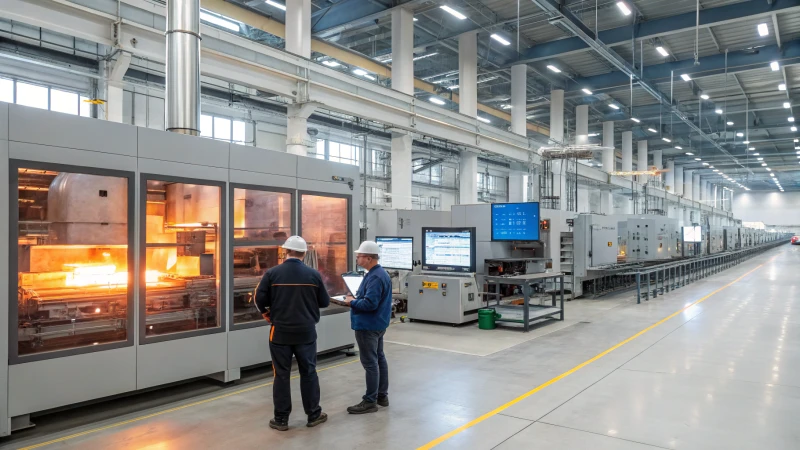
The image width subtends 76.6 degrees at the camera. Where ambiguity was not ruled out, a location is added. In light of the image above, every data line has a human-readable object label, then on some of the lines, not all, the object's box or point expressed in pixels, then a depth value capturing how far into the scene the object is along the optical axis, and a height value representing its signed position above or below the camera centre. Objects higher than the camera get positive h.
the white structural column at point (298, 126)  10.01 +2.21
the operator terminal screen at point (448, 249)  9.45 -0.25
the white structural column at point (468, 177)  15.87 +1.86
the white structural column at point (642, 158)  28.80 +4.43
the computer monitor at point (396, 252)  10.56 -0.33
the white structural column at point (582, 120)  21.33 +4.94
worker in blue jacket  4.72 -0.77
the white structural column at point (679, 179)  37.03 +4.18
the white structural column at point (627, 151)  26.11 +4.46
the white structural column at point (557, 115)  19.12 +4.64
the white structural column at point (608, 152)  23.66 +3.99
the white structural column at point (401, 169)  13.06 +1.77
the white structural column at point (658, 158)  32.34 +4.96
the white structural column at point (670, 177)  35.00 +4.07
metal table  8.89 -1.44
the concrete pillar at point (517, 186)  20.28 +2.03
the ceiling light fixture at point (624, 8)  11.92 +5.39
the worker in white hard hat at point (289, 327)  4.34 -0.77
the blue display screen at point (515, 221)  10.34 +0.31
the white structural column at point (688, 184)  38.91 +4.00
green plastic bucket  9.21 -1.50
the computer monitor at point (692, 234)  24.08 +0.07
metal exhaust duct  5.70 +1.94
